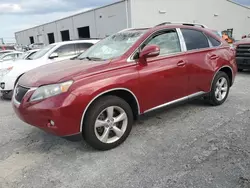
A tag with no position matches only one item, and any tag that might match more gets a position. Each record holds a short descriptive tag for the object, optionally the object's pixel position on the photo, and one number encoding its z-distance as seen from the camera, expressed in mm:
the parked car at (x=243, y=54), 7877
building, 19561
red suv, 2818
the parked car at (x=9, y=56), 11289
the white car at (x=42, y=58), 6312
